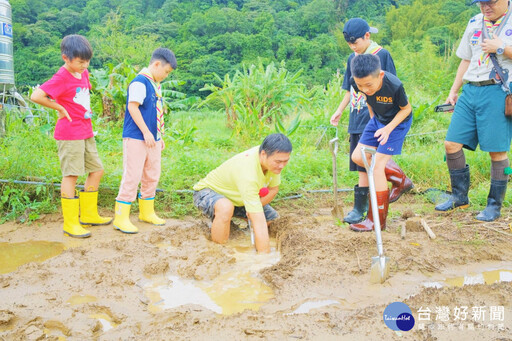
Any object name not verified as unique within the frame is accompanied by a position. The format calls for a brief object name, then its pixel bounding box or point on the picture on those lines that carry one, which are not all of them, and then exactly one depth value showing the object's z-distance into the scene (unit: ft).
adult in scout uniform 11.86
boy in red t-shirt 11.54
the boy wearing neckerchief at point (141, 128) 12.10
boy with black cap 11.94
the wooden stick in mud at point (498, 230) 11.39
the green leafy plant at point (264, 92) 28.40
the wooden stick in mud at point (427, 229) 11.15
